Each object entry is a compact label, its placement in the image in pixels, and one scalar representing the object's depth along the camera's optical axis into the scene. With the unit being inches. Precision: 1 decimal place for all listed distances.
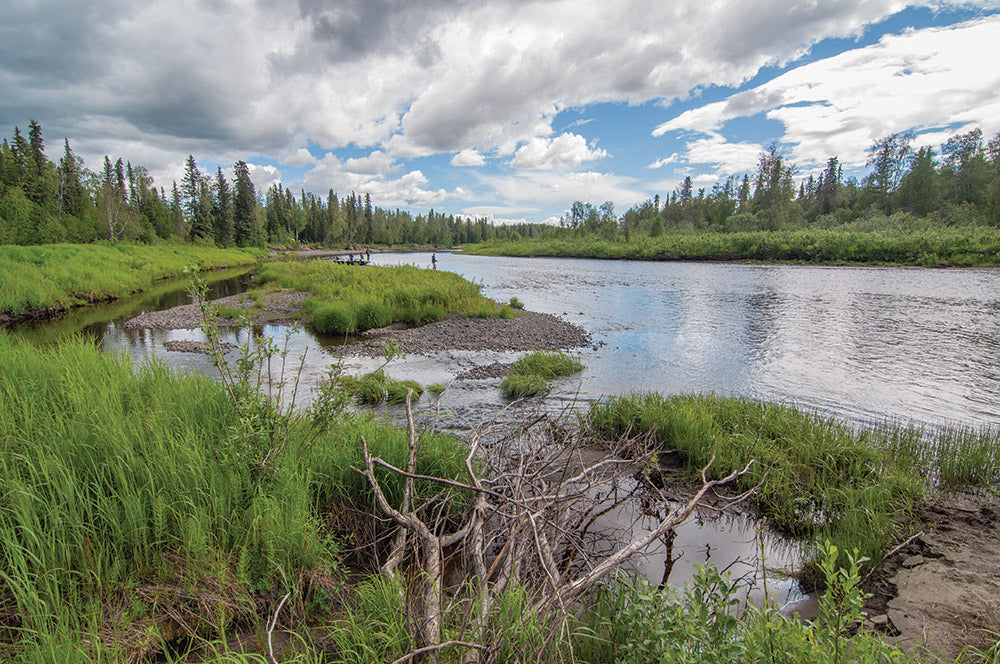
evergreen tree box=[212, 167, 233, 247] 3006.9
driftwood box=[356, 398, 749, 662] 108.5
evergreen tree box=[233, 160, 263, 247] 3152.1
